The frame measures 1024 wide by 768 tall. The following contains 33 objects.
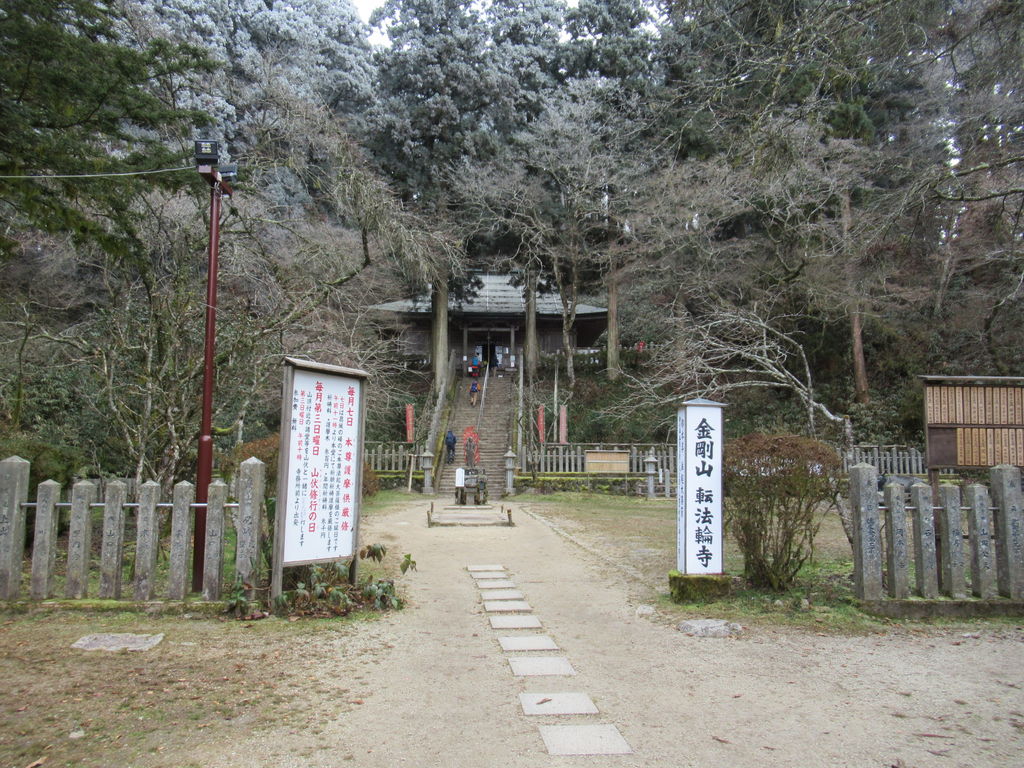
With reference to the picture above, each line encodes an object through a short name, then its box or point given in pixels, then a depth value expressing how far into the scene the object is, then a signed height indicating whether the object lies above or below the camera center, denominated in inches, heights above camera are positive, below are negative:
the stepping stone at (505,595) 255.1 -52.8
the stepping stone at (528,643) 194.4 -54.3
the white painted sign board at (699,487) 240.5 -10.2
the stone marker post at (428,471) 740.6 -18.6
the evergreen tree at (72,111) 222.8 +118.9
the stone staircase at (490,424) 787.4 +42.3
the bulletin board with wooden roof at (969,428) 264.7 +13.2
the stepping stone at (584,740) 127.6 -54.6
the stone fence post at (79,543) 214.8 -29.8
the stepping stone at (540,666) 173.2 -54.5
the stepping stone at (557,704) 147.0 -54.5
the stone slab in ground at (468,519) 474.9 -46.0
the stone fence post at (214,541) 216.8 -28.6
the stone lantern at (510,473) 730.8 -19.3
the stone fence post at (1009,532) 225.3 -23.0
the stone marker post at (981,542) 225.8 -26.3
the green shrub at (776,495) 231.1 -12.4
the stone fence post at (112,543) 215.3 -29.6
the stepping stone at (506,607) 238.1 -53.4
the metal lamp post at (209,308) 240.7 +51.5
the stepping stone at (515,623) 216.8 -54.0
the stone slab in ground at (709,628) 207.9 -52.2
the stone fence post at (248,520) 217.5 -21.8
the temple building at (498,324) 1189.7 +237.0
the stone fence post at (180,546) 214.8 -30.0
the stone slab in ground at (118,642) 180.9 -51.8
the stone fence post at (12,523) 214.1 -23.7
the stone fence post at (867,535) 224.4 -24.3
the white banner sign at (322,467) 221.3 -5.0
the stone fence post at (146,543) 214.1 -29.2
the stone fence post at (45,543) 214.1 -29.8
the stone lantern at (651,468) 708.7 -11.3
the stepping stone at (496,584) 274.6 -52.4
